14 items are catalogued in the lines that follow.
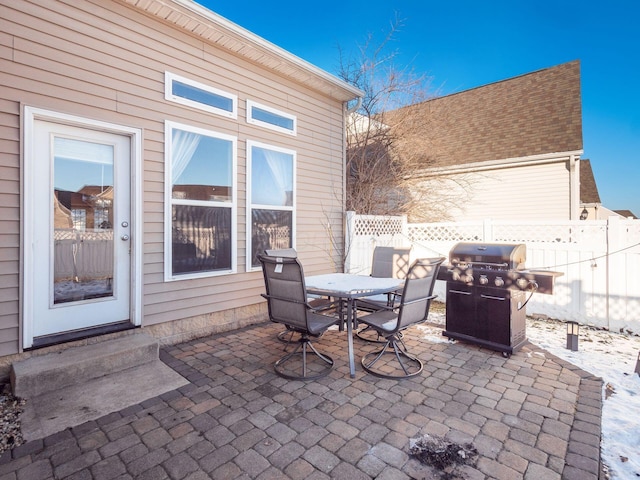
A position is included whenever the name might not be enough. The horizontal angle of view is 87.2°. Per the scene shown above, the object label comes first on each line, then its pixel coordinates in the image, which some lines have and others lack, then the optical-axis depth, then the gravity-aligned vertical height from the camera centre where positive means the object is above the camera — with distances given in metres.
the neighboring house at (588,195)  12.27 +1.62
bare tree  7.75 +2.65
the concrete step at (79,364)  2.55 -1.06
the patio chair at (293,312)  2.79 -0.65
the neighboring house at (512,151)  8.19 +2.29
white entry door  2.92 +0.08
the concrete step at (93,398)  2.22 -1.22
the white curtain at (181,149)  3.72 +0.99
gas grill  3.34 -0.57
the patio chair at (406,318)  2.87 -0.76
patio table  2.96 -0.47
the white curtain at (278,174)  4.70 +0.91
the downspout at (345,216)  5.89 +0.36
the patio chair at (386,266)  4.04 -0.37
